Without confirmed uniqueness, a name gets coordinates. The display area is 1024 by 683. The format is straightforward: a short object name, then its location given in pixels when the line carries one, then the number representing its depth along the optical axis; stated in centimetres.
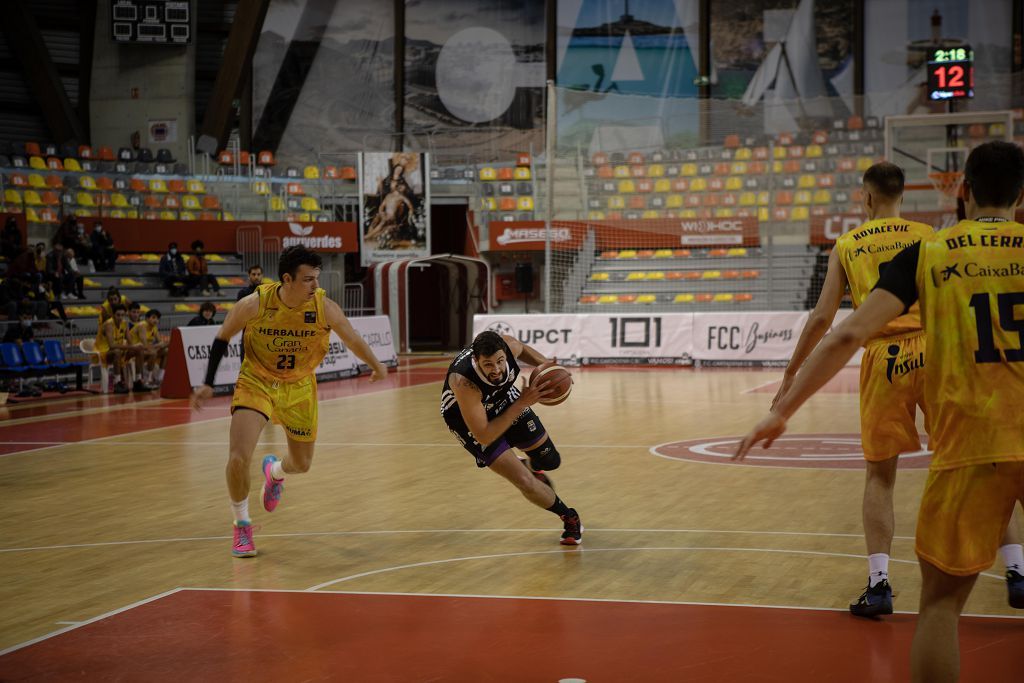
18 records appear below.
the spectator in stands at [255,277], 1340
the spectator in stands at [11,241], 2159
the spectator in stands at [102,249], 2500
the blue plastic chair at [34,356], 1758
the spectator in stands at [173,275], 2544
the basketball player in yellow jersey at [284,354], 680
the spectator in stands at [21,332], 1755
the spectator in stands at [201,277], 2588
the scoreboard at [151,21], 3219
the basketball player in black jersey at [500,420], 582
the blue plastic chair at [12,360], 1716
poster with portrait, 3095
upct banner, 2261
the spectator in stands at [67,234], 2384
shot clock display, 2170
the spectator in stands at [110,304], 1836
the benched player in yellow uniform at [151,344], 1891
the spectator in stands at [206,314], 1833
